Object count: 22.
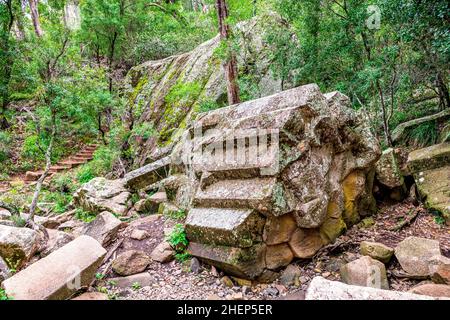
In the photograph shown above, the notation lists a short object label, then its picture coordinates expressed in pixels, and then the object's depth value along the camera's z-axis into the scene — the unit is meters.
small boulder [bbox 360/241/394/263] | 3.19
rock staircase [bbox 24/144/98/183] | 10.45
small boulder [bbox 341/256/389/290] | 2.83
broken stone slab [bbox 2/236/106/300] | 2.72
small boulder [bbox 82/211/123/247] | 4.36
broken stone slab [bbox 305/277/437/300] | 1.99
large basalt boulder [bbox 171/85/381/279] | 3.28
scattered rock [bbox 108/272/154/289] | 3.35
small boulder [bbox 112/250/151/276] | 3.57
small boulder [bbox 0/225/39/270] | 3.38
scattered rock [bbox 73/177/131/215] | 5.86
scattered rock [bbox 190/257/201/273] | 3.60
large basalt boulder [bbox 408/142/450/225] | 4.13
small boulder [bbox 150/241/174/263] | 3.87
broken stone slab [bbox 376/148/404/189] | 4.64
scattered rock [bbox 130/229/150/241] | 4.47
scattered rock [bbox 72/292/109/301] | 2.91
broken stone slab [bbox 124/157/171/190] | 6.59
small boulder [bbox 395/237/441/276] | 2.92
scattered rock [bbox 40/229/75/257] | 3.81
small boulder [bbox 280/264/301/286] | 3.22
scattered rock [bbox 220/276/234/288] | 3.29
